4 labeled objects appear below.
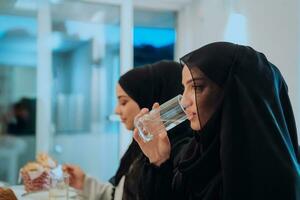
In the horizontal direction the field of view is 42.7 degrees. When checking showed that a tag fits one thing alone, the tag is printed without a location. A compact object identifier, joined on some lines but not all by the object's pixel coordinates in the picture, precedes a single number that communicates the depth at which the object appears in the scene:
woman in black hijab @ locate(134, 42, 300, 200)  0.90
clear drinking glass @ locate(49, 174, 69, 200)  1.44
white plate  1.51
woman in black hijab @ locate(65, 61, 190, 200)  1.46
